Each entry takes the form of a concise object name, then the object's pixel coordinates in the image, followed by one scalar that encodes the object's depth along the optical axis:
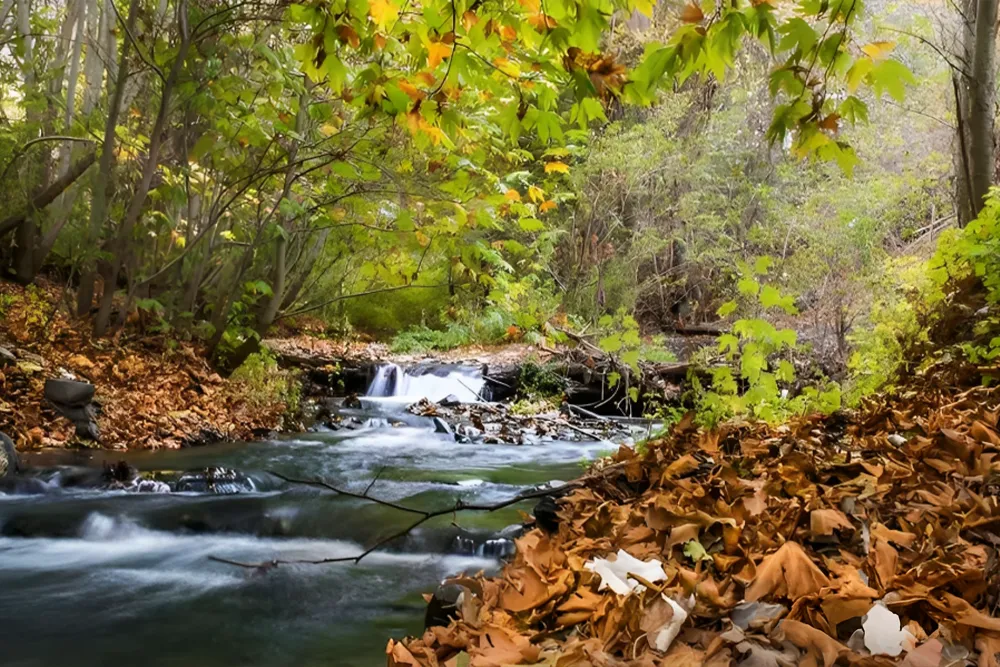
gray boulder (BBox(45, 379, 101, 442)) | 6.59
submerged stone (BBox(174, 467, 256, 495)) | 5.49
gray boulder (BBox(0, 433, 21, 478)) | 5.30
